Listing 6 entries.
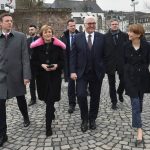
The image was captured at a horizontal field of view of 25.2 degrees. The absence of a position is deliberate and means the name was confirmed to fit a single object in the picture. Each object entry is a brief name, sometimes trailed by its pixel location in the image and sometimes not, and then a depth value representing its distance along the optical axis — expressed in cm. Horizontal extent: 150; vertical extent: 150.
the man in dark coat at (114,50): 782
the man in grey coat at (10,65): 593
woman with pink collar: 616
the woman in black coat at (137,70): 564
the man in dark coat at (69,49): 798
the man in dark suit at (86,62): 625
